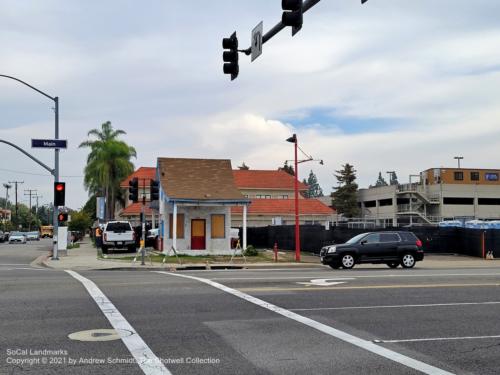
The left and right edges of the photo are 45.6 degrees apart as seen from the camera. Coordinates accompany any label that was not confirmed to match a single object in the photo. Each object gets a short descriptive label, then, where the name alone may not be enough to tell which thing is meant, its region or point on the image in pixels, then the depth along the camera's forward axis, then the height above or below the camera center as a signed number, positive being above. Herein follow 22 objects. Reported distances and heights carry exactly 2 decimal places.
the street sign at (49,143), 29.59 +4.24
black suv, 24.50 -1.08
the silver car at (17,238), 67.62 -1.14
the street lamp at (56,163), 30.88 +3.39
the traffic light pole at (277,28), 10.70 +3.99
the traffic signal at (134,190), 26.17 +1.62
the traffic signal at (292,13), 10.48 +3.76
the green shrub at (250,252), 34.25 -1.52
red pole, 30.65 -0.11
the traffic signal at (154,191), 26.70 +1.61
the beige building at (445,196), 81.25 +3.92
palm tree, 68.25 +7.32
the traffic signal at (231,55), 13.20 +3.80
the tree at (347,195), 94.69 +4.79
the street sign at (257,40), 12.88 +4.07
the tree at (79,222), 86.73 +0.80
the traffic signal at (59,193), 30.48 +1.77
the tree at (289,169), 116.65 +11.06
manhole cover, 8.68 -1.61
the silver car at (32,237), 82.75 -1.26
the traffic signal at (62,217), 31.46 +0.56
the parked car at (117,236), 37.97 -0.57
